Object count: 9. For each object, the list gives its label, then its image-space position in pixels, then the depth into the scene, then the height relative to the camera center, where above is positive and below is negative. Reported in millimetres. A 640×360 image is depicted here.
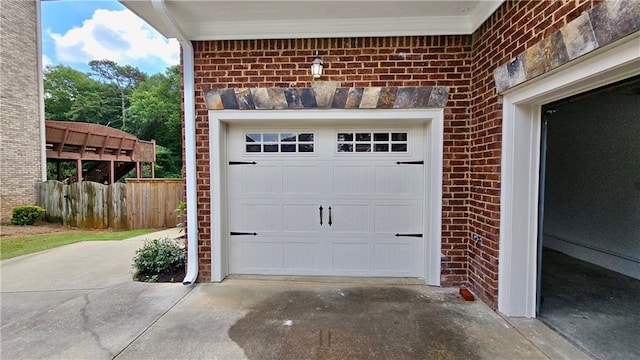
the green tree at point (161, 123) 19616 +3466
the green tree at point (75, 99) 20828 +5502
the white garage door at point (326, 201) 3527 -384
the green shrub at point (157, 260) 3799 -1240
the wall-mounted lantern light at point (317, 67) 3132 +1174
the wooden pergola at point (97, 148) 9841 +886
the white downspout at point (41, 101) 8953 +2246
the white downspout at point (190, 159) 3271 +137
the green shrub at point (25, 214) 8008 -1291
